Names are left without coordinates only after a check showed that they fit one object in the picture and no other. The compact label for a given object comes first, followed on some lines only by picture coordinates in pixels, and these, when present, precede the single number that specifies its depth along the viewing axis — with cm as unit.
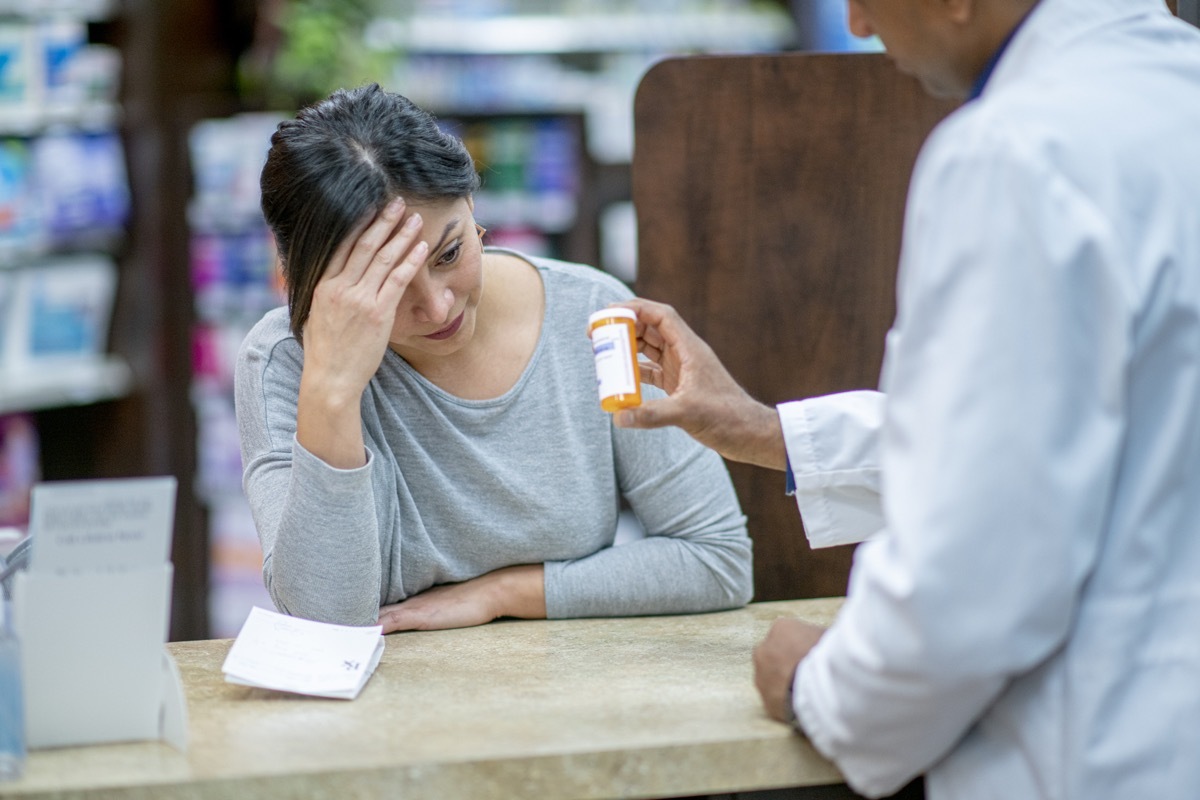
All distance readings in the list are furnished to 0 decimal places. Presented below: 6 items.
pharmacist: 202
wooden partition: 274
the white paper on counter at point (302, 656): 228
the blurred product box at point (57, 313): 437
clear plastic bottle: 215
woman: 246
